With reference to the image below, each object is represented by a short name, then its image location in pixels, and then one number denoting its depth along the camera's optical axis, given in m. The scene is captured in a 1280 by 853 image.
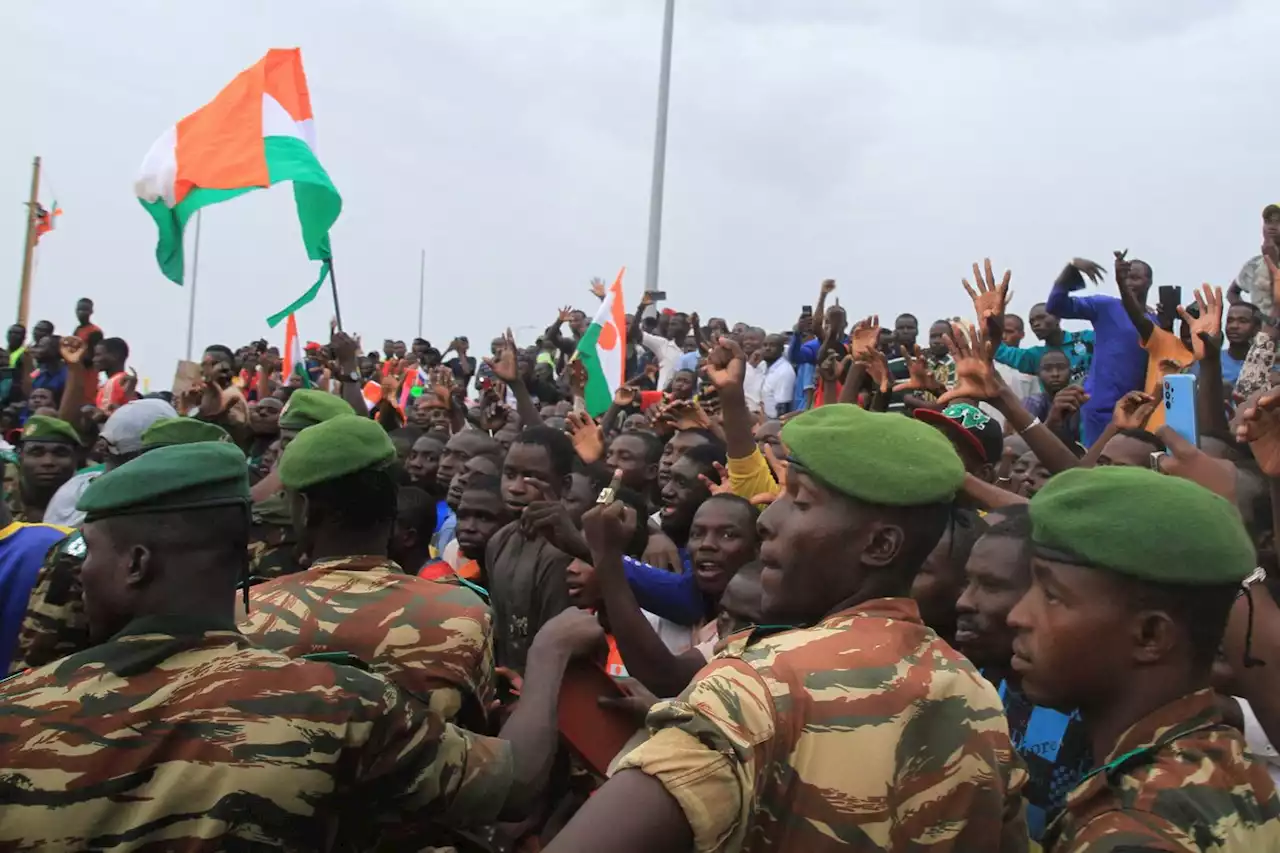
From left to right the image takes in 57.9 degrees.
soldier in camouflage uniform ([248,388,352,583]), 4.52
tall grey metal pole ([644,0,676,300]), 15.60
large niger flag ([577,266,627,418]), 10.31
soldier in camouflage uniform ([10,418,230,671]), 3.48
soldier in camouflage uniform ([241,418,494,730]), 2.78
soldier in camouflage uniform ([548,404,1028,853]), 1.69
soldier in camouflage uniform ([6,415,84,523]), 6.15
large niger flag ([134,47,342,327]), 8.58
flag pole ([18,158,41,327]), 20.34
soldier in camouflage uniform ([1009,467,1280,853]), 1.97
